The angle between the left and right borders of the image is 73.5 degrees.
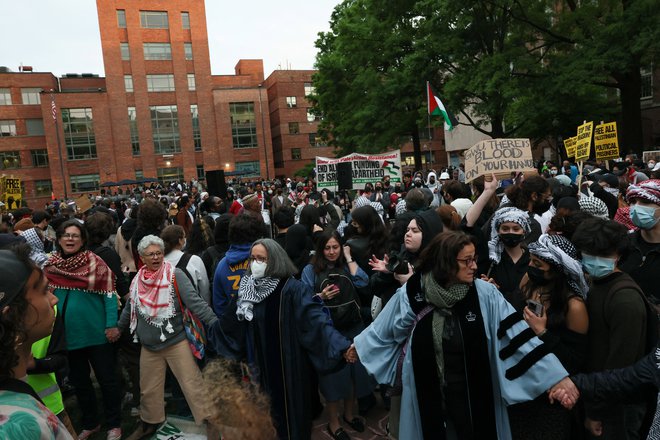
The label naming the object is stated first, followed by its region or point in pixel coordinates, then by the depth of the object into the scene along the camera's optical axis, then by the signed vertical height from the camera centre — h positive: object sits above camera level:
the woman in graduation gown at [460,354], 2.74 -1.17
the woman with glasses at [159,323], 4.20 -1.28
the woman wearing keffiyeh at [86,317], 4.28 -1.19
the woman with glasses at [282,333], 3.61 -1.24
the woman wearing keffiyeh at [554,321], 2.75 -0.99
